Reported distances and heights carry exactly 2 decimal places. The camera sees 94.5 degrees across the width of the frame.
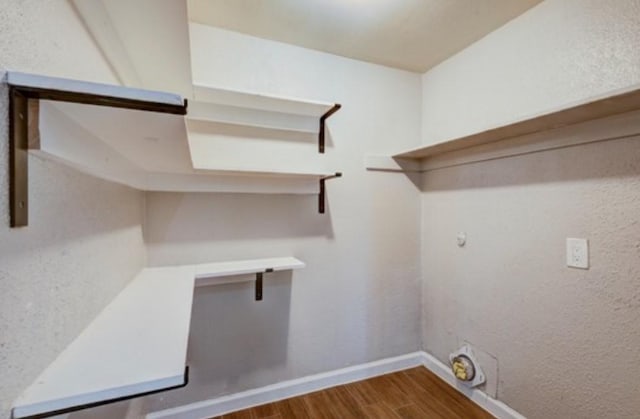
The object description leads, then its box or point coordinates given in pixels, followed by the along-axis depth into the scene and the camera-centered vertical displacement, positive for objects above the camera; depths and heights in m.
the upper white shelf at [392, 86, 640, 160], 1.07 +0.39
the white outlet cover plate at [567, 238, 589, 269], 1.34 -0.22
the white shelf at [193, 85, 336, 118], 1.61 +0.62
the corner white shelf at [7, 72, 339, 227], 0.52 +0.19
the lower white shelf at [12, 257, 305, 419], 0.52 -0.33
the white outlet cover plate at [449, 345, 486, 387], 1.84 -1.01
